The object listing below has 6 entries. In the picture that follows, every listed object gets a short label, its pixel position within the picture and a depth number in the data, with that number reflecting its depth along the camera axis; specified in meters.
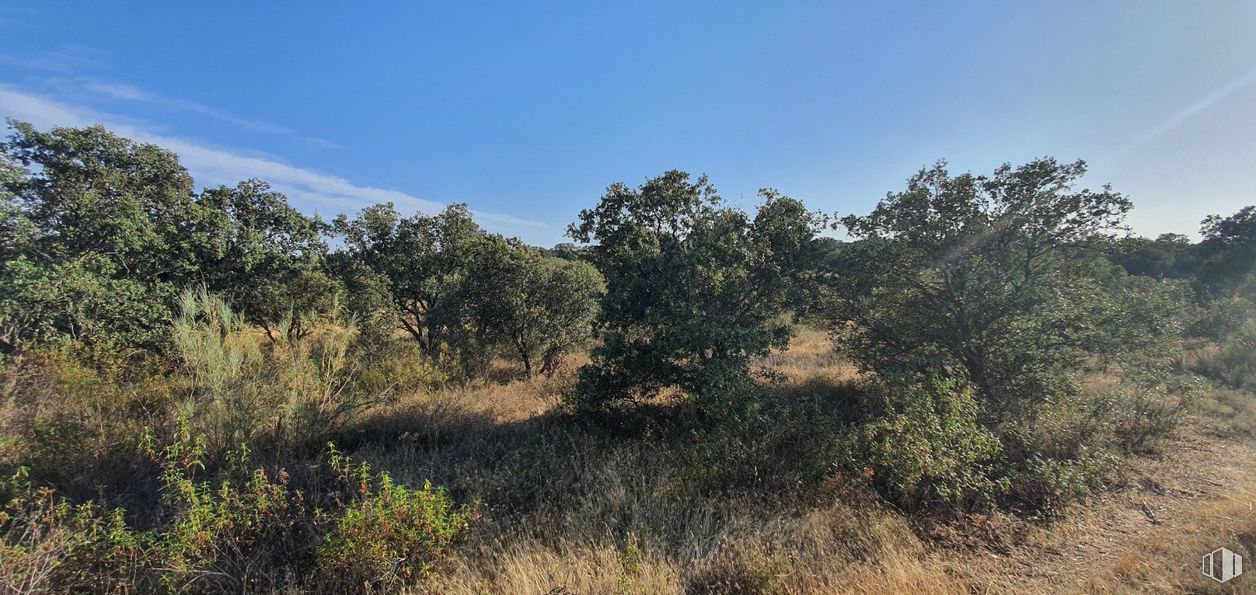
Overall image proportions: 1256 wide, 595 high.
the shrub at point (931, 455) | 4.67
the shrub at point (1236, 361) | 10.72
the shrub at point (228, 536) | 3.33
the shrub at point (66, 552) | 3.07
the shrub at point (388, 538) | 3.41
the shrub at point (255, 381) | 5.18
